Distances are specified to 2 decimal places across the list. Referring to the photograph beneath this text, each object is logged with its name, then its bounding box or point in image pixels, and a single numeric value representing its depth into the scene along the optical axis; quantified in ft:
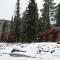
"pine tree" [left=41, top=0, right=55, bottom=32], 58.08
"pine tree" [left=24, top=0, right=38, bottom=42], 58.11
